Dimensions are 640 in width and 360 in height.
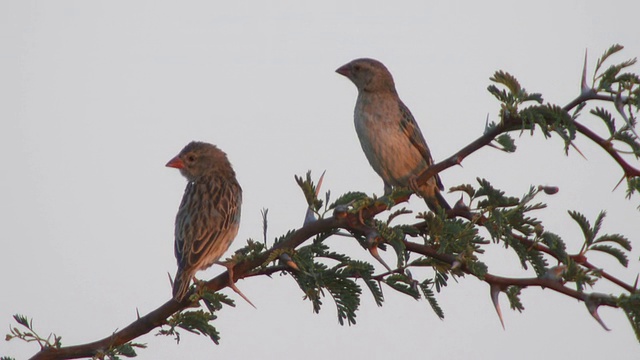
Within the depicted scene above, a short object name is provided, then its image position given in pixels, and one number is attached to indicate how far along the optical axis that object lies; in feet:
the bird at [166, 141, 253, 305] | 36.45
